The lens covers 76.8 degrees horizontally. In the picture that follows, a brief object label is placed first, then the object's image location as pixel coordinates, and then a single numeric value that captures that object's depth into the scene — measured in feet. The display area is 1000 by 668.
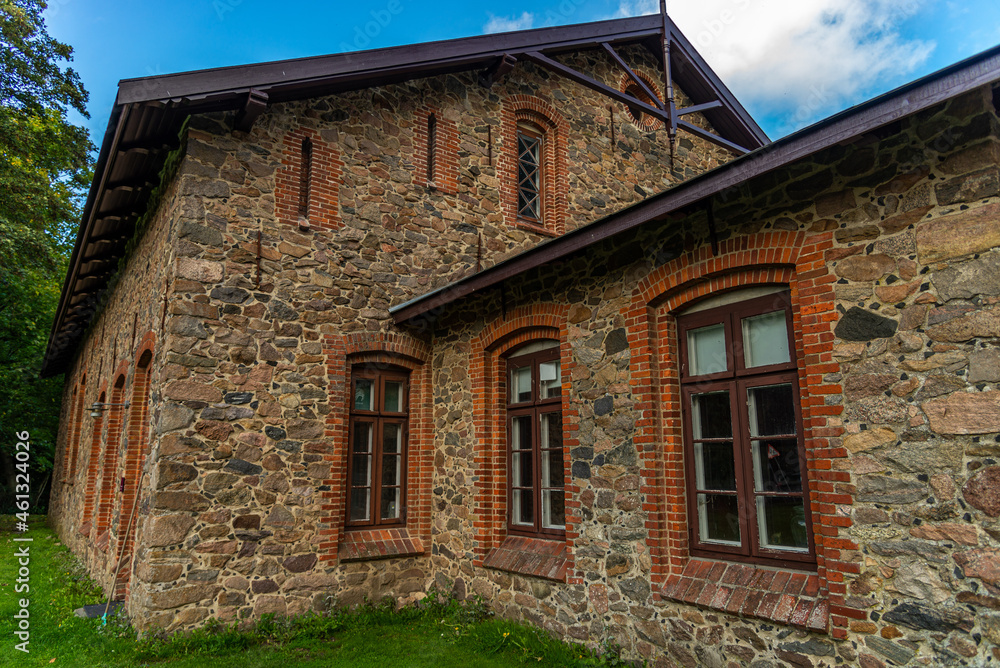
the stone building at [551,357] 12.34
